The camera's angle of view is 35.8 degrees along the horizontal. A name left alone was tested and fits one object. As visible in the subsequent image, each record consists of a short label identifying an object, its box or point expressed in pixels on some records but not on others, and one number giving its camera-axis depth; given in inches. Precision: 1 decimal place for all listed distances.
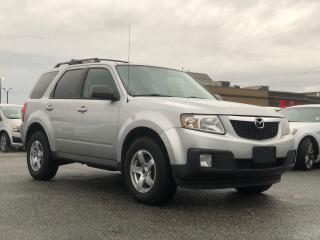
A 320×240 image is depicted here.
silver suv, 211.8
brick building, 3425.2
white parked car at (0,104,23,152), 618.2
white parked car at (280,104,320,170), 391.5
